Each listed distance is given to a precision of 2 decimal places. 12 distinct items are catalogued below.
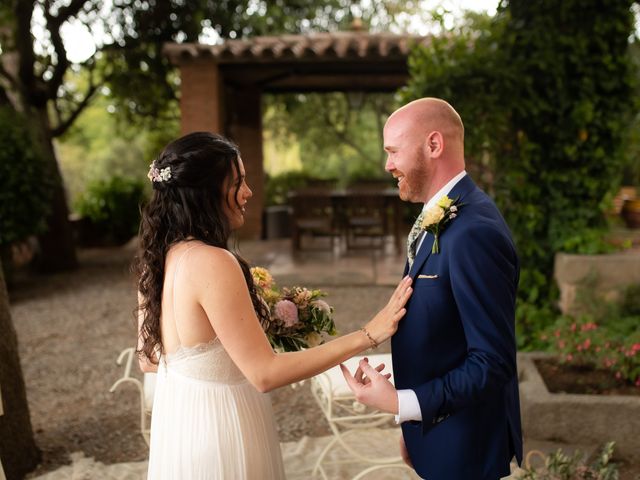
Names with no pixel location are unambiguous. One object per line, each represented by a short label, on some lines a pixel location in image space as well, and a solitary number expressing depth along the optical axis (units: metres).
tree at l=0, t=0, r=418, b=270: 10.77
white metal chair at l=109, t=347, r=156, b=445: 3.69
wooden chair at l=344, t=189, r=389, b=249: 11.28
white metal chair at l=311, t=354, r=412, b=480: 3.50
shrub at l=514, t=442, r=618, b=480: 2.99
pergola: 10.20
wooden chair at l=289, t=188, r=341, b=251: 11.16
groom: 1.75
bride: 1.98
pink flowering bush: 4.27
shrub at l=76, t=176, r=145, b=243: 14.60
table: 11.20
